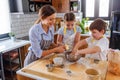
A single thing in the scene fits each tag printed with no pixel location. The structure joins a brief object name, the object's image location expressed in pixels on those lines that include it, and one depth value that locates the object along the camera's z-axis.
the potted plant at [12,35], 2.69
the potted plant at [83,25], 2.82
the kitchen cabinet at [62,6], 4.23
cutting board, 1.11
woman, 1.43
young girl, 1.99
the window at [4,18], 2.75
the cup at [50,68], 1.21
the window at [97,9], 4.37
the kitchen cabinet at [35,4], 3.45
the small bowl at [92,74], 1.01
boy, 1.44
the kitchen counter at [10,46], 2.21
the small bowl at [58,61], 1.31
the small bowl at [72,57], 1.39
